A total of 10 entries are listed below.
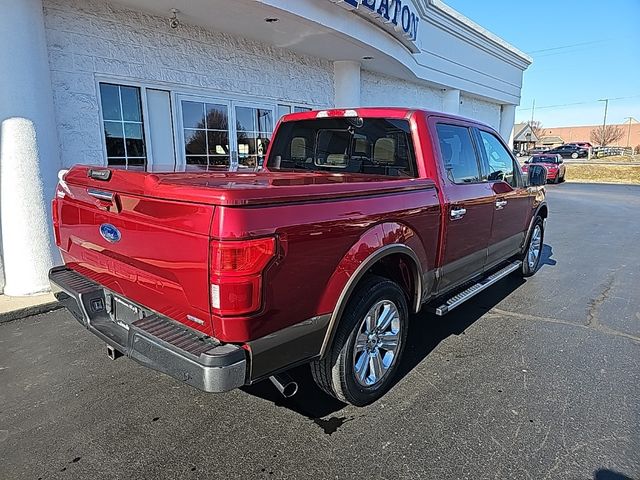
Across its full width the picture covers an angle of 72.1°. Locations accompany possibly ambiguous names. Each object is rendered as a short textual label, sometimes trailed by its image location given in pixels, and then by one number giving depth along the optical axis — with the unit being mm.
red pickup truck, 2166
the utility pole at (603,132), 86362
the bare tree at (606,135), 88288
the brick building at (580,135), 101750
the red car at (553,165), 25447
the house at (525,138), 75562
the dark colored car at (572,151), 57156
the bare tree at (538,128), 114719
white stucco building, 5020
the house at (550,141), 97719
